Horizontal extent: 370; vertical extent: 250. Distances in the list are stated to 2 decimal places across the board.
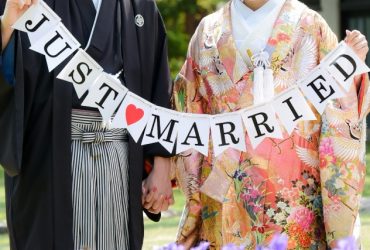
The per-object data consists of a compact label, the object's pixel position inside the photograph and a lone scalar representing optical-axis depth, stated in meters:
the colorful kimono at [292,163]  6.12
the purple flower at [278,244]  3.70
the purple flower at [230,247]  3.90
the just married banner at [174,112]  5.53
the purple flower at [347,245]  3.64
